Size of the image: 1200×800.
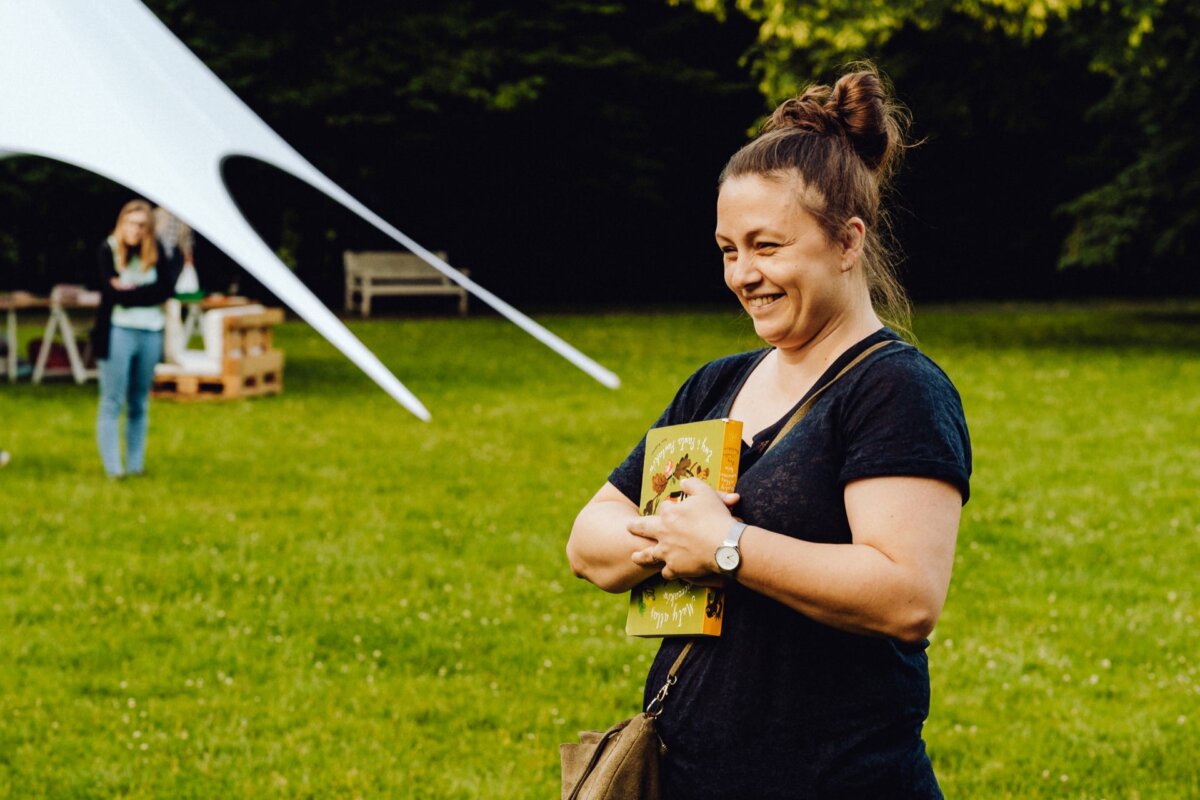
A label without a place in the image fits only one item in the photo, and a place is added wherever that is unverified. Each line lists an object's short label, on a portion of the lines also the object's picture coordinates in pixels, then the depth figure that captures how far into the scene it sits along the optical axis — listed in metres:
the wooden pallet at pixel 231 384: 14.66
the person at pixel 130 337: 10.09
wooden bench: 27.59
